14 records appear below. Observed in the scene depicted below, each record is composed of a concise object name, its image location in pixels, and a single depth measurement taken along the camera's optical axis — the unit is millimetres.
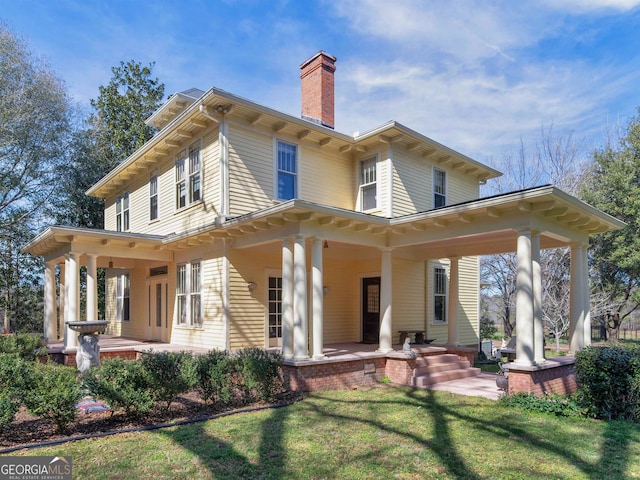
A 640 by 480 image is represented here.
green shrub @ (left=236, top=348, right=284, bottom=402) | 7410
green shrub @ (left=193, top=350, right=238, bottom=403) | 6887
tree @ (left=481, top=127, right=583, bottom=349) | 17719
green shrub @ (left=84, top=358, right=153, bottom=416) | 5949
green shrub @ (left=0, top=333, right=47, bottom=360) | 10117
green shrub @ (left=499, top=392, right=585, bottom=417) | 6922
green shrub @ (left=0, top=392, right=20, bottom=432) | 5234
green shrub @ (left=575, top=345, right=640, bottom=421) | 6691
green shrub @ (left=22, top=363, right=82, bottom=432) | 5504
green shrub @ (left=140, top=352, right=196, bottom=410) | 6359
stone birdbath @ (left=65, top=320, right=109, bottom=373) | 8953
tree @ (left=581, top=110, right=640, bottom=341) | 20562
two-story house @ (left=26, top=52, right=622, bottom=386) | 8500
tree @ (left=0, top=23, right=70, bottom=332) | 19062
